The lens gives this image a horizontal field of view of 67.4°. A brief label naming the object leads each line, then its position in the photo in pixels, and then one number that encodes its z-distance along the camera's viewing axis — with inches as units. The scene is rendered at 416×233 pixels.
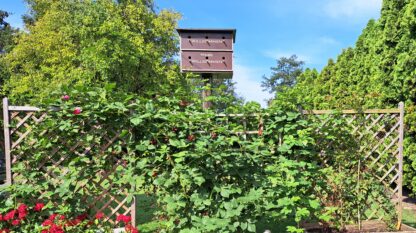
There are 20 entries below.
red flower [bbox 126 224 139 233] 114.8
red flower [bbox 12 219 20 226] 112.3
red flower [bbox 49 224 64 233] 107.6
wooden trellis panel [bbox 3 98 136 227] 118.9
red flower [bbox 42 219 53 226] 111.9
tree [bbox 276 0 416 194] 148.8
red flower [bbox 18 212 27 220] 112.0
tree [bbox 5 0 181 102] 363.3
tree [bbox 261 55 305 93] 1870.1
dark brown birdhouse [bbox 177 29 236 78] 174.6
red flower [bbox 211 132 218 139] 118.9
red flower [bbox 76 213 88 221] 119.8
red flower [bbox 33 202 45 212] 115.7
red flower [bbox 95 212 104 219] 121.0
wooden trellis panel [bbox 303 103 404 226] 144.0
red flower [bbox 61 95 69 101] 117.1
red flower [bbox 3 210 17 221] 110.0
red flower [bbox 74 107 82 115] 116.1
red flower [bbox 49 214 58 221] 113.1
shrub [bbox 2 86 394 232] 106.6
